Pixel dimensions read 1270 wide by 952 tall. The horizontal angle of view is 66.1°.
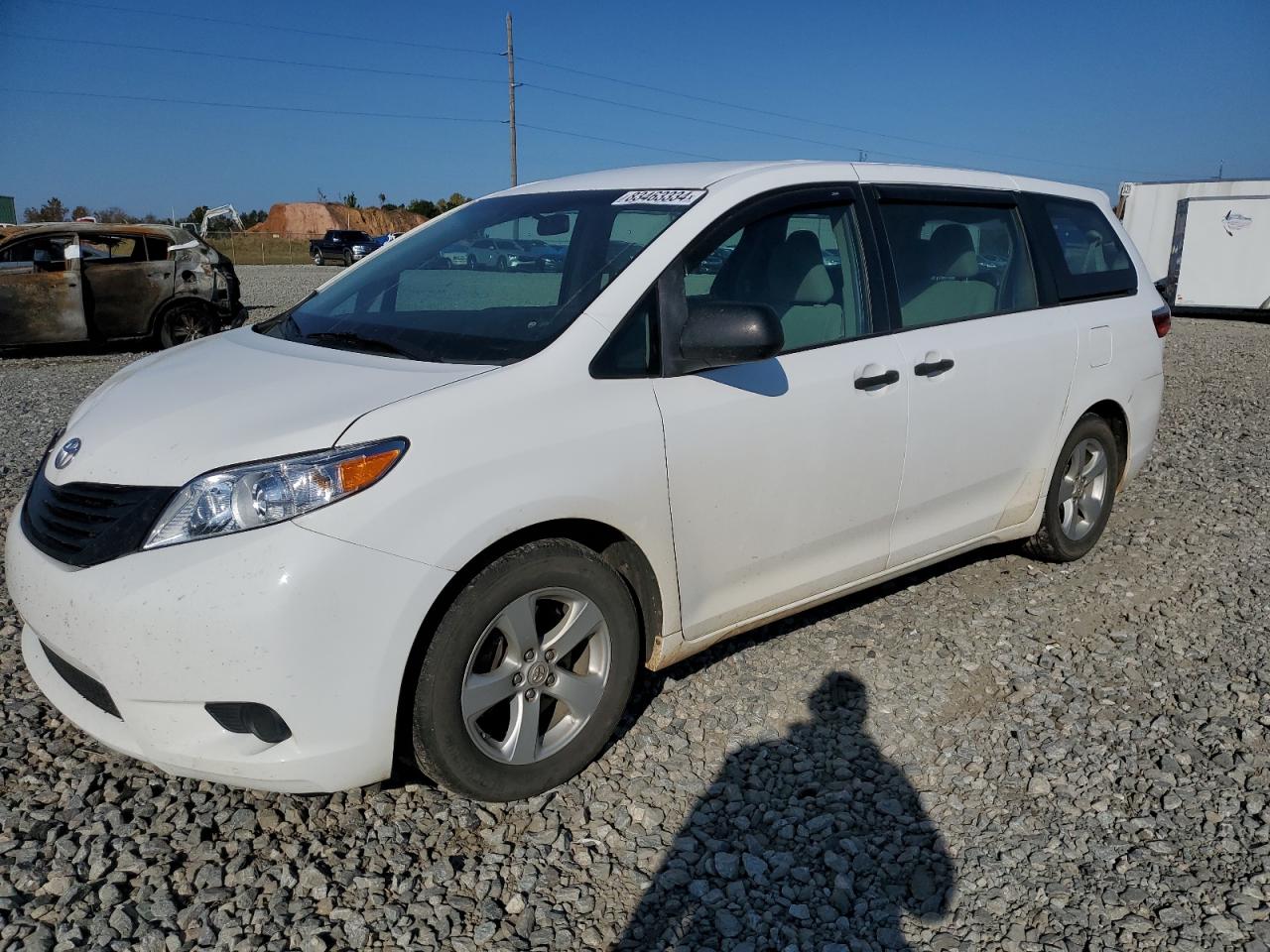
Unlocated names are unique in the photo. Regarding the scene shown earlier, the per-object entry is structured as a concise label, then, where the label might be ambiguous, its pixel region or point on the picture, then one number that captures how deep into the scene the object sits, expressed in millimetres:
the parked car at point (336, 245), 43219
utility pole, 41938
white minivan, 2383
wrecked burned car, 11766
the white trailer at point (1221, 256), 19078
